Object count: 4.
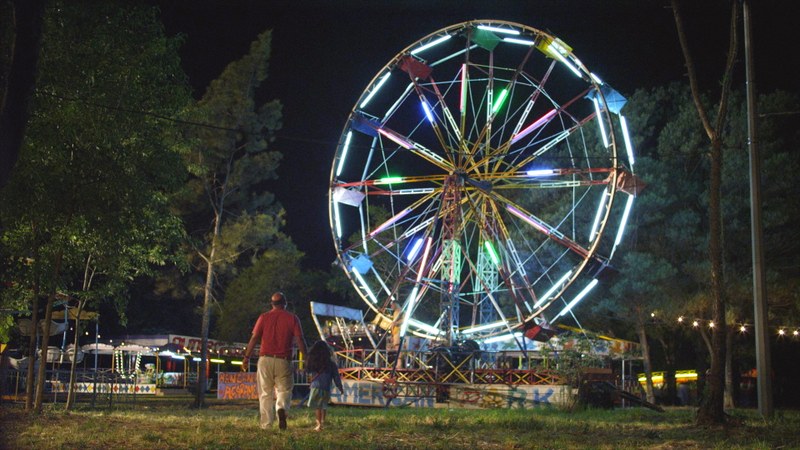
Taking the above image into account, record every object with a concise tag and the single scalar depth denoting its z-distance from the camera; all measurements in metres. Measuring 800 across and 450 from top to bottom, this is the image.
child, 11.05
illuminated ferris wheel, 22.55
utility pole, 12.60
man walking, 9.61
